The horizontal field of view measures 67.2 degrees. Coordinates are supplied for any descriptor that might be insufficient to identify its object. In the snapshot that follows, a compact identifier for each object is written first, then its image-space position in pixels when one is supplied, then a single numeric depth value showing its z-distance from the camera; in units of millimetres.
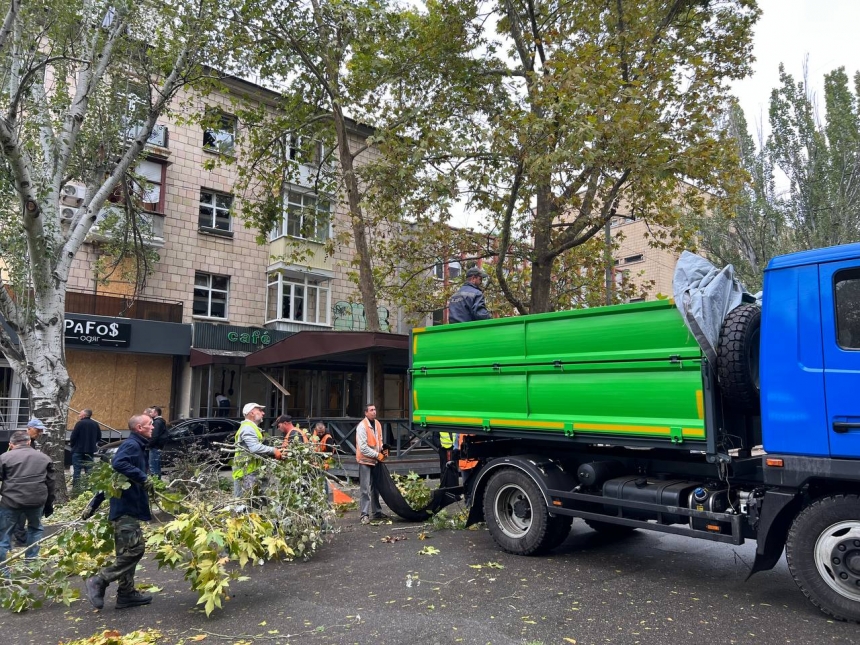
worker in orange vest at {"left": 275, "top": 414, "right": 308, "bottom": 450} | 8164
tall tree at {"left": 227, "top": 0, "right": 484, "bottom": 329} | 13031
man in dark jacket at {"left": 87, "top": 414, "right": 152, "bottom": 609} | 5535
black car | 14041
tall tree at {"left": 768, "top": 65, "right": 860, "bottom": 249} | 17891
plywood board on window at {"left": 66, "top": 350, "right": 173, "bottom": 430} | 21609
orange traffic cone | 10484
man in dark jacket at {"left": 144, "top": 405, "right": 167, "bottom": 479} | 11331
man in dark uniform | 8242
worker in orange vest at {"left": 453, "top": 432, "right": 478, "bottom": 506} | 7602
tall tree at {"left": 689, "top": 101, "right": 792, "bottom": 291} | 19047
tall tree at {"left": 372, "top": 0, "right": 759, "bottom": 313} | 10578
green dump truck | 4773
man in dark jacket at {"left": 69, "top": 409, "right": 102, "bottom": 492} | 12453
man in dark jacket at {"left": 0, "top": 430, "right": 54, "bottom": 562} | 6535
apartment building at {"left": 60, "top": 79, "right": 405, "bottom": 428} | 21625
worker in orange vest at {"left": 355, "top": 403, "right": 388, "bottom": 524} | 9055
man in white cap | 7570
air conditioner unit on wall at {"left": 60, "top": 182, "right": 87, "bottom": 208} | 20031
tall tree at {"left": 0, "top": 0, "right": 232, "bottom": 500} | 10766
